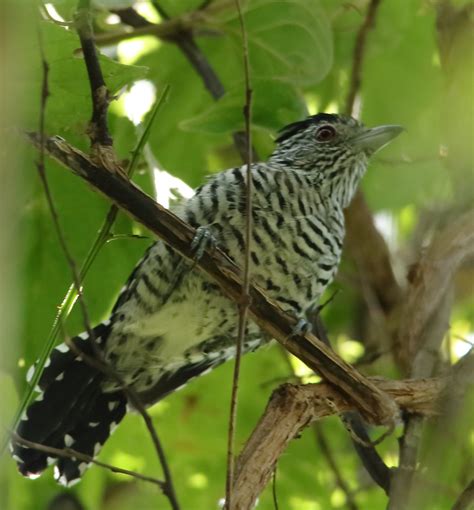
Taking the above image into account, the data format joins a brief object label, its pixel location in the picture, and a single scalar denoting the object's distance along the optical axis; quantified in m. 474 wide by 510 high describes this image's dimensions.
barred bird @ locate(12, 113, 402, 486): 5.59
